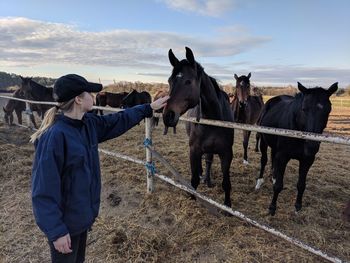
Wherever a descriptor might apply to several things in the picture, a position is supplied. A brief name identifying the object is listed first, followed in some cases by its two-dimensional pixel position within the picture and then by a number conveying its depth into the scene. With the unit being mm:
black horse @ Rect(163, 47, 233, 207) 3240
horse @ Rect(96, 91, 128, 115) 16547
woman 1876
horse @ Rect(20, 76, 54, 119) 11812
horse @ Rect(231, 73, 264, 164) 7777
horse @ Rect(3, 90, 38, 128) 12534
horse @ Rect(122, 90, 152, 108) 15141
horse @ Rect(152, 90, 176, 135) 11250
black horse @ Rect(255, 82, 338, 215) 3420
